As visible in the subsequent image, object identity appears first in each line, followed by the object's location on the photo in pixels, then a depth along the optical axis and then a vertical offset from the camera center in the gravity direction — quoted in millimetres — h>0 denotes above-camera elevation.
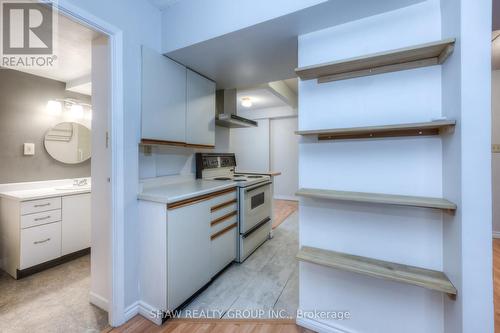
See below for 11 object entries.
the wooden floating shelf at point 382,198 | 1085 -174
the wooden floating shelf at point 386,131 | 1078 +216
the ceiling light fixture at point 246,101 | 4523 +1452
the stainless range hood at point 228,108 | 2834 +873
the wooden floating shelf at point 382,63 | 1103 +618
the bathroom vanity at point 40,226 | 2117 -615
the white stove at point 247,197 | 2367 -354
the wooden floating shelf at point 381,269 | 1099 -586
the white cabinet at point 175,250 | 1530 -630
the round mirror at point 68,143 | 2707 +343
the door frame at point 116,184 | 1504 -114
